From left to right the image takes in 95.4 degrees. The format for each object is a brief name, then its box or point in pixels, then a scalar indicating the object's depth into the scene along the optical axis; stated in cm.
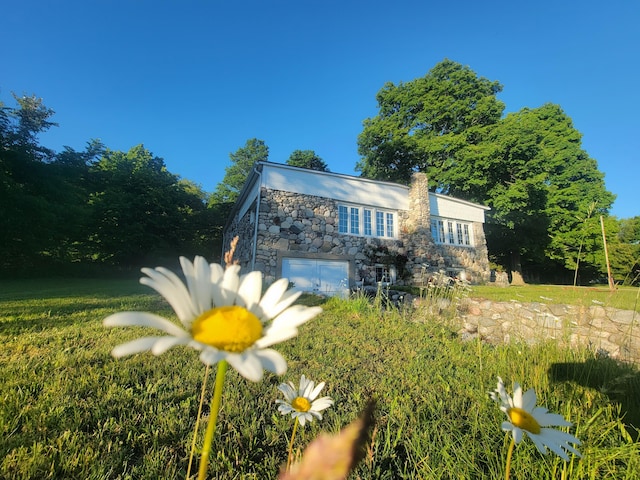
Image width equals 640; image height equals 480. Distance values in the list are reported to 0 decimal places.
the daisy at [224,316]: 51
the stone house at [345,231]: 1041
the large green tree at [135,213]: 1642
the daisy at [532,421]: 84
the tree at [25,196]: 1139
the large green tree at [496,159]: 1708
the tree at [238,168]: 2773
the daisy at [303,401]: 112
